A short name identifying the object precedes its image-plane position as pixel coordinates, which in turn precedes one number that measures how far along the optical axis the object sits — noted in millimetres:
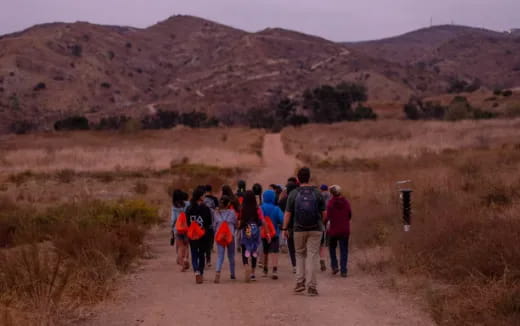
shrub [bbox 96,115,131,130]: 97450
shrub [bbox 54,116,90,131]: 92706
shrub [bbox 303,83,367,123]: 109312
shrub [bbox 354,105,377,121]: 103375
